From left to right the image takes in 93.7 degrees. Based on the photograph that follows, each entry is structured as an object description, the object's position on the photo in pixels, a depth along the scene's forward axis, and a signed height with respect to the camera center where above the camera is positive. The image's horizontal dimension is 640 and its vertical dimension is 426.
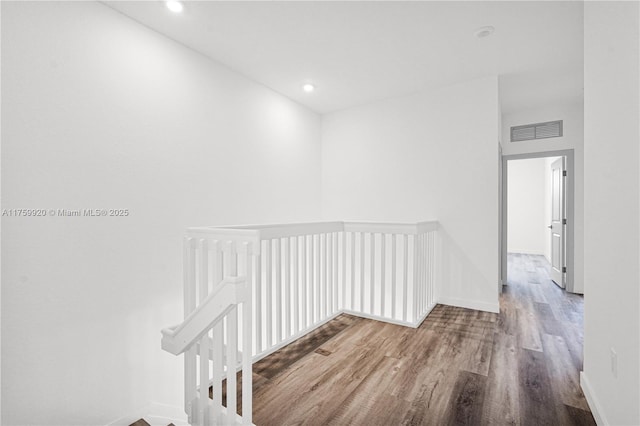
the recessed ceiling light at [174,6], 2.17 +1.51
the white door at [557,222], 4.41 -0.19
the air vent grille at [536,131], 4.27 +1.15
